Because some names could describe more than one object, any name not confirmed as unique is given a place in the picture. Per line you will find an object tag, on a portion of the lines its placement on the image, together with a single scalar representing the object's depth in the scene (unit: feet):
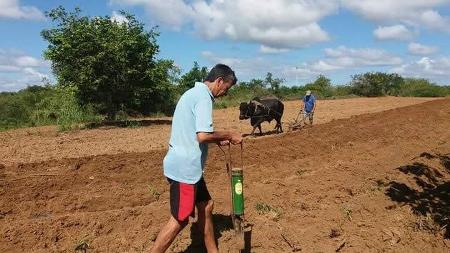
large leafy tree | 69.77
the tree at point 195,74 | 165.19
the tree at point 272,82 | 185.99
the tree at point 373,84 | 180.04
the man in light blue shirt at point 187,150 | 15.57
